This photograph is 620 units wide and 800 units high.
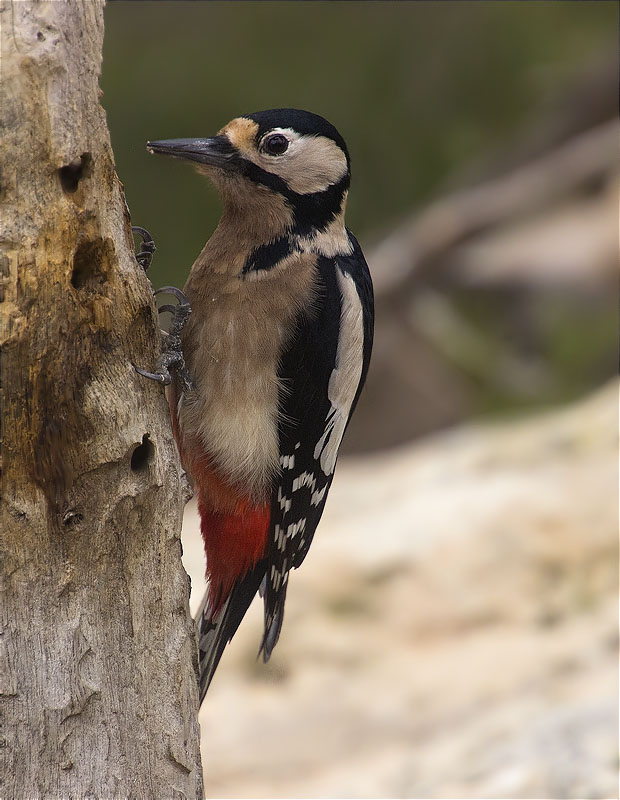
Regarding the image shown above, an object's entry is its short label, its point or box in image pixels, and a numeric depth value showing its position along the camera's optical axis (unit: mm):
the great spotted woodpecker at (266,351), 4676
